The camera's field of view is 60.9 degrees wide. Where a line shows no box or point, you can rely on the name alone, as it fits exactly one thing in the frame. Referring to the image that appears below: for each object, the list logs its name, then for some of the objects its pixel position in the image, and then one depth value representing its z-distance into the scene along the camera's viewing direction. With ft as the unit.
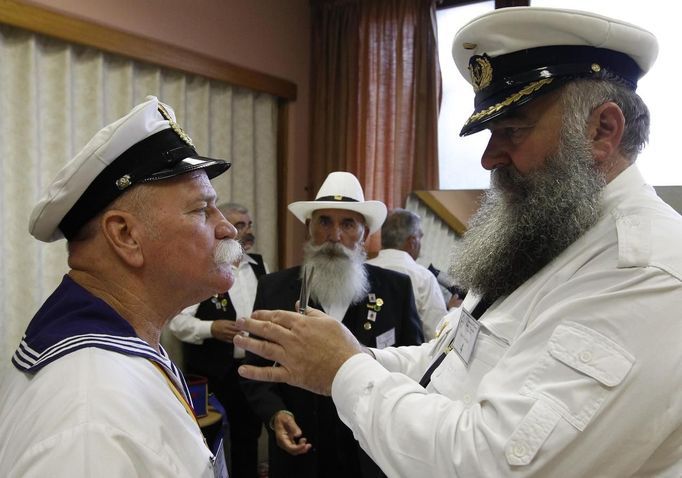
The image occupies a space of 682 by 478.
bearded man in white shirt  2.74
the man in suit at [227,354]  10.38
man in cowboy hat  7.00
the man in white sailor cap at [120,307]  2.66
